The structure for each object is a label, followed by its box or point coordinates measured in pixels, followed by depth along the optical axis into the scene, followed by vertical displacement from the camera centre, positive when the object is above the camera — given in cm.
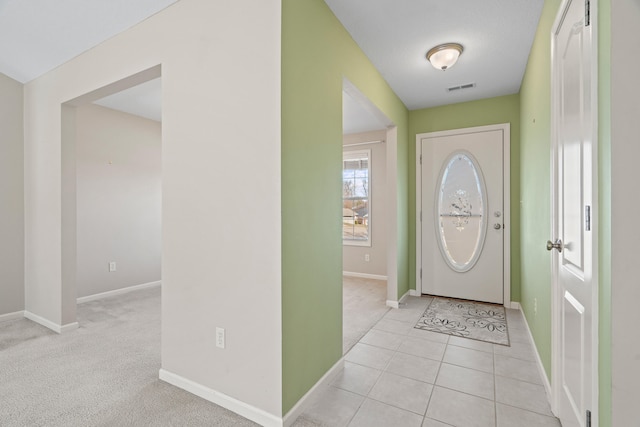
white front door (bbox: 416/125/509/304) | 374 -2
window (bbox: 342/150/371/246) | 537 +25
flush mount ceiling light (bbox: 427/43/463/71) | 256 +131
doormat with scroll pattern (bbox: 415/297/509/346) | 287 -113
